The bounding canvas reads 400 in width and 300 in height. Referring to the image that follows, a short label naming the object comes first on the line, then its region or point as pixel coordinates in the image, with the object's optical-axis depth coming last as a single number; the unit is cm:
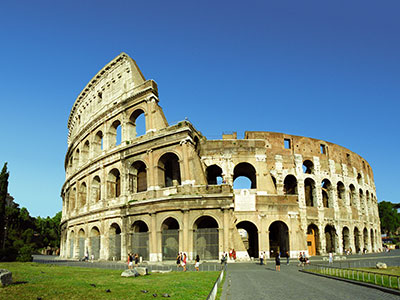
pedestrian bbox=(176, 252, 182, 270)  2136
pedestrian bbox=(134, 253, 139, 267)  2400
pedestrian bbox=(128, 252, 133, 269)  2080
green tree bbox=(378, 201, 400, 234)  7756
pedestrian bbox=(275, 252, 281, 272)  1930
